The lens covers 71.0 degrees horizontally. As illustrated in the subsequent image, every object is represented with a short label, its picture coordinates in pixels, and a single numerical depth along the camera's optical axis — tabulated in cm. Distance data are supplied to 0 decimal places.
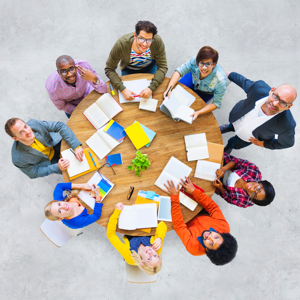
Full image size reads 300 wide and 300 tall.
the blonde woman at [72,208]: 185
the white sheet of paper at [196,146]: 206
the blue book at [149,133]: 206
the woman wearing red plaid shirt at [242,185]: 204
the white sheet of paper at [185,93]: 214
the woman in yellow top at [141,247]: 186
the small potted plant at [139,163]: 195
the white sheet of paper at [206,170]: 204
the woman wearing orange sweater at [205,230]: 180
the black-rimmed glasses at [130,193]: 201
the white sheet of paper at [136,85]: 213
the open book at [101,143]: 205
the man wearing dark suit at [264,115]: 173
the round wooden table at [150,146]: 202
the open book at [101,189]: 200
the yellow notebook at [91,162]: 204
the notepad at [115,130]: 206
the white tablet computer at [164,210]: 200
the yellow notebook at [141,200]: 201
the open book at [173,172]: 203
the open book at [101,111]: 209
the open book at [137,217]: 196
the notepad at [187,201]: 201
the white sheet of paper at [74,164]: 204
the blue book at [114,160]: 204
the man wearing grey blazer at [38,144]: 180
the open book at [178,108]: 203
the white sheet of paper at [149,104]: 211
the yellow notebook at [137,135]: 205
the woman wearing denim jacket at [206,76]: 191
